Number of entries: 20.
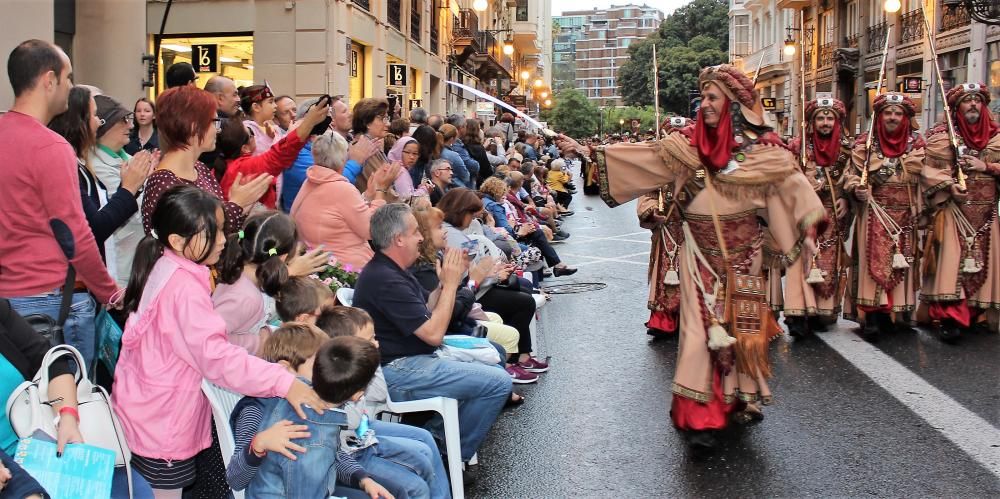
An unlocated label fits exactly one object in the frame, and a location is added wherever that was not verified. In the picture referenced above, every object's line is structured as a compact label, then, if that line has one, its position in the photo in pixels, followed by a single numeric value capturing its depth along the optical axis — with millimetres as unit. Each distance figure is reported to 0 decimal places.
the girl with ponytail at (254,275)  4602
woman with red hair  4871
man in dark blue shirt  5285
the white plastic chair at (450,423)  5168
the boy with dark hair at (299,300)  4809
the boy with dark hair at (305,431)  3684
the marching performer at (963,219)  9203
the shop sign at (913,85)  20797
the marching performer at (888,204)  9188
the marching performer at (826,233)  9289
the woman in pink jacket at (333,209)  6676
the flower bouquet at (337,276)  6133
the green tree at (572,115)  107938
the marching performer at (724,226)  6078
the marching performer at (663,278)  8586
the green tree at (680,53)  81750
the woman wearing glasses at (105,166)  4719
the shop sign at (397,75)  23141
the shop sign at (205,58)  16156
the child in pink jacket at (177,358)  3760
